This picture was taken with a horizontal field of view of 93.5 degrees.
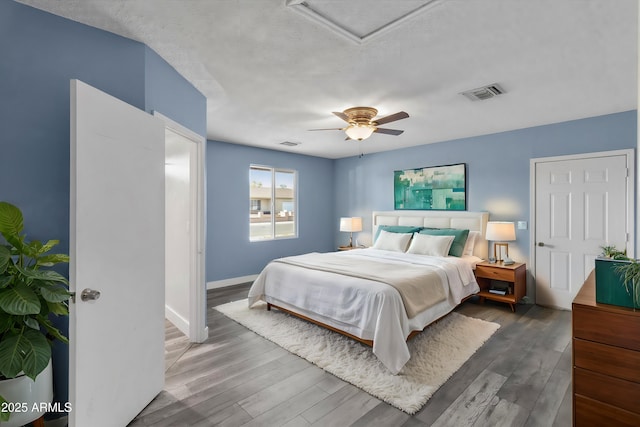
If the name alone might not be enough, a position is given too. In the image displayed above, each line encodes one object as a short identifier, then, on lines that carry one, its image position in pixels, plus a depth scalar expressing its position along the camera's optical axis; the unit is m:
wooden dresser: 1.51
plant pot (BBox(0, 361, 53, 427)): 1.46
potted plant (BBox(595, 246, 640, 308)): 1.49
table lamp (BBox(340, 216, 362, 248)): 6.07
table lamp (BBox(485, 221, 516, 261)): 4.07
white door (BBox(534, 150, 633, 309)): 3.56
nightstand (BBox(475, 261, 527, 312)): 3.92
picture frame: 4.88
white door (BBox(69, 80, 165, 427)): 1.53
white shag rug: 2.28
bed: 2.67
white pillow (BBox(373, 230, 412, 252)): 4.81
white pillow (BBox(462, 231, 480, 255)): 4.57
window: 5.75
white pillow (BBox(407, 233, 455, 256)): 4.32
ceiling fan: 3.24
